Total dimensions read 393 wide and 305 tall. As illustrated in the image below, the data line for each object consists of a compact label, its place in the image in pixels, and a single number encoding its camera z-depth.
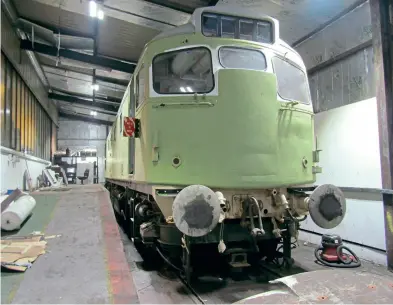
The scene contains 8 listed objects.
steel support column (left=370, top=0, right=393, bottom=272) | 4.52
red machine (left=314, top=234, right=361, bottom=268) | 4.83
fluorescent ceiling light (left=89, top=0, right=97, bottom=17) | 6.28
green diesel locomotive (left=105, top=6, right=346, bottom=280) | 3.57
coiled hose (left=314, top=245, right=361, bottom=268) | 4.76
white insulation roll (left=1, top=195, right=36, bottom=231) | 3.13
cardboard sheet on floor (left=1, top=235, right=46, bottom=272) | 2.30
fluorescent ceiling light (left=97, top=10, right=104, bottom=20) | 6.59
